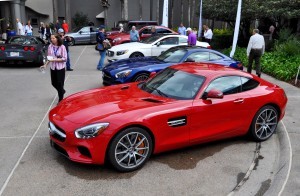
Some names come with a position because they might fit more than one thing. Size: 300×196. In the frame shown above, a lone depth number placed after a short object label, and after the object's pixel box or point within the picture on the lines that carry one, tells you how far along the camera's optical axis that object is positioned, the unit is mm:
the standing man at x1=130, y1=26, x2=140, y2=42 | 16172
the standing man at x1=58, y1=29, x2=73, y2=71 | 12844
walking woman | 7703
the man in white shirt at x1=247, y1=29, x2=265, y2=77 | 11484
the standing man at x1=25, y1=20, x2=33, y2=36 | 22438
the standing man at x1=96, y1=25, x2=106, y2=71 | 13039
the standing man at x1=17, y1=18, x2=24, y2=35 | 20828
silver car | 23914
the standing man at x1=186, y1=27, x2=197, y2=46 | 13766
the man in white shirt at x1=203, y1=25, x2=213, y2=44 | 19675
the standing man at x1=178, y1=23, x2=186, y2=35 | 20484
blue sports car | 8953
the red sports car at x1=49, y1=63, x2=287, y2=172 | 4570
